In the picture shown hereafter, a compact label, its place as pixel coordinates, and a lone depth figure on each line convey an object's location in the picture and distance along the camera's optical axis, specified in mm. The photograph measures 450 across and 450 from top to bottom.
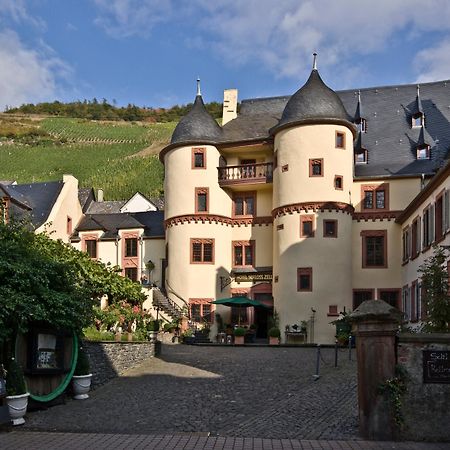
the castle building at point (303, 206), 37750
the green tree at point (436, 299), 17531
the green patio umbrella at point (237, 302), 36500
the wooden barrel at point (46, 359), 16406
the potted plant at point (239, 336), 35969
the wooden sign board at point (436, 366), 12539
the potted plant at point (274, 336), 36281
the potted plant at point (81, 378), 17953
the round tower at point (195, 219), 41062
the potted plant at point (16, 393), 14523
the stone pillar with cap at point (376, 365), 12570
